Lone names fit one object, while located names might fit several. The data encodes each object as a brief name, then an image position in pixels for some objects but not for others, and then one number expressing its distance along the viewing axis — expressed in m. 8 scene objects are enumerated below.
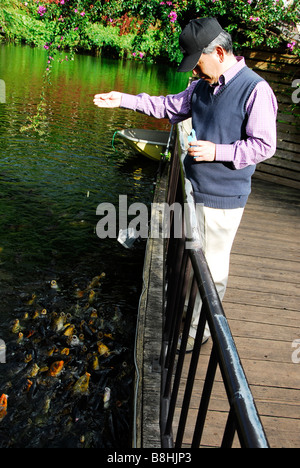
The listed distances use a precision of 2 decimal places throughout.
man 2.41
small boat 11.79
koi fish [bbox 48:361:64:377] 4.19
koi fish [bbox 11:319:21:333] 4.72
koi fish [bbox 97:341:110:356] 4.56
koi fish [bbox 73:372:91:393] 4.04
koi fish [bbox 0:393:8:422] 3.66
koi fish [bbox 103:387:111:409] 3.94
